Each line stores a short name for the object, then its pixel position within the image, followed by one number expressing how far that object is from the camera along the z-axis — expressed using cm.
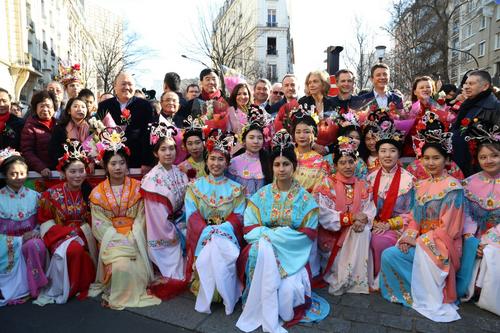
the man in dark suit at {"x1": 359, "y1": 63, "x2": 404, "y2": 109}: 569
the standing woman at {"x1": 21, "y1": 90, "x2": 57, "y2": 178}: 508
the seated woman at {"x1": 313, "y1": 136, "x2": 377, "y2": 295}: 404
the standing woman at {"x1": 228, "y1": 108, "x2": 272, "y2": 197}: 461
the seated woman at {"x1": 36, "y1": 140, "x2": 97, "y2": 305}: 405
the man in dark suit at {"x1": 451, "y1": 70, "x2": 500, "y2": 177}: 473
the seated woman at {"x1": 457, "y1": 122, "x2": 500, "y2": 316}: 351
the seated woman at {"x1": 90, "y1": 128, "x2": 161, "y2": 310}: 390
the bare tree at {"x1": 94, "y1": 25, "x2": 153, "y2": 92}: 2348
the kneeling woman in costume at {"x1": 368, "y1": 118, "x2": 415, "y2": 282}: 414
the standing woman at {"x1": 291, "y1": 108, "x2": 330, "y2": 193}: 461
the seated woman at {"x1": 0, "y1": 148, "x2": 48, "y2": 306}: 406
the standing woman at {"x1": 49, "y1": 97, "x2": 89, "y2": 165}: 498
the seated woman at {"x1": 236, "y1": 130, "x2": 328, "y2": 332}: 340
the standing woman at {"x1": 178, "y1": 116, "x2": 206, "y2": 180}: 482
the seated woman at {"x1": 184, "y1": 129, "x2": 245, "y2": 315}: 365
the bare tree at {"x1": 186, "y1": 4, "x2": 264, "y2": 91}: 1839
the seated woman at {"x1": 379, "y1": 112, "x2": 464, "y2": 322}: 359
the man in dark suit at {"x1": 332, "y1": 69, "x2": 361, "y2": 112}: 584
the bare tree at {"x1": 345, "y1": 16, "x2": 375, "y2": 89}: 2181
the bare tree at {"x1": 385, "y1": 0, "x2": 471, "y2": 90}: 2006
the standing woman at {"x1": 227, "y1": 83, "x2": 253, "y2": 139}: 541
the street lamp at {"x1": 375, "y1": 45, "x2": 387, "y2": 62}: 1490
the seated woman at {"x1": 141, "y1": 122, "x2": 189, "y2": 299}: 424
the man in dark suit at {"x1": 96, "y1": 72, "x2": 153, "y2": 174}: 525
